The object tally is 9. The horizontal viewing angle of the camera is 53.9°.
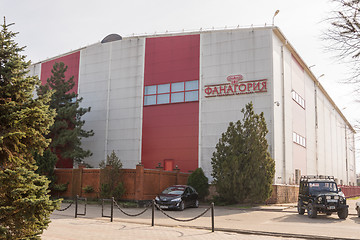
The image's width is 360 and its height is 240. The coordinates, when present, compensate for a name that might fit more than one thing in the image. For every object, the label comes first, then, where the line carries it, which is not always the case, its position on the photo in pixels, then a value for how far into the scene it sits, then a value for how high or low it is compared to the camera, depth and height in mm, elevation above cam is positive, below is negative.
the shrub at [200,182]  28016 -1055
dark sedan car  20609 -1786
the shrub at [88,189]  25203 -1624
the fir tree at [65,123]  31891 +3938
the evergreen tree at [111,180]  23766 -922
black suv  17531 -1324
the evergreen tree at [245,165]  23656 +366
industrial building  30875 +7050
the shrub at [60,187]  26561 -1624
